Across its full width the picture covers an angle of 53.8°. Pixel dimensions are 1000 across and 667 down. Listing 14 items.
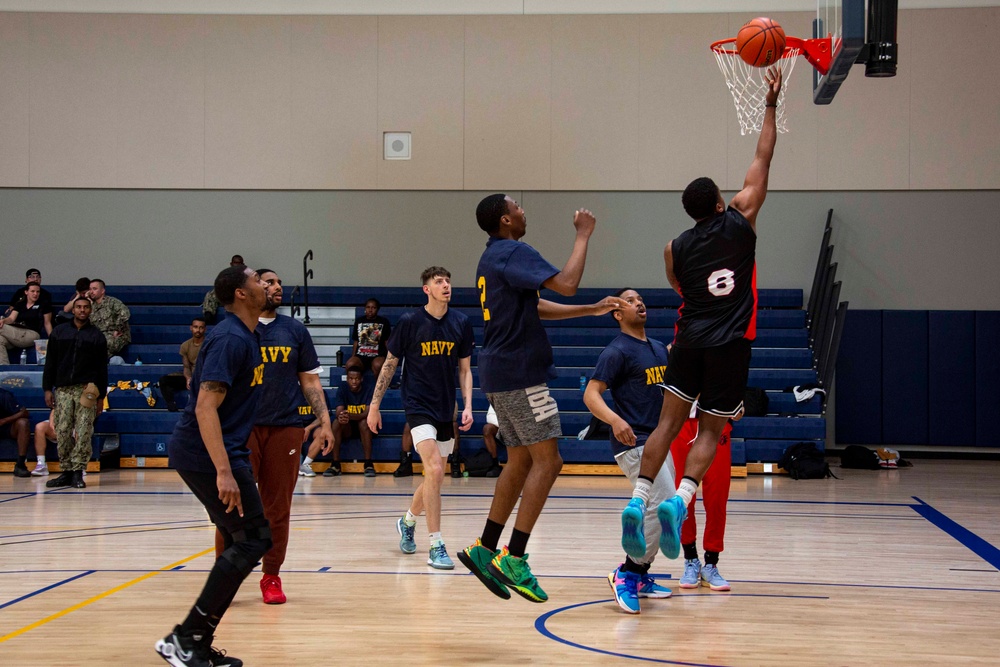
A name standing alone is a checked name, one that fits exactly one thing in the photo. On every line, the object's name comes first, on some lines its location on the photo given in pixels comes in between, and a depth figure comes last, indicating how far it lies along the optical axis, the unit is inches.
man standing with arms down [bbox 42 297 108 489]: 420.5
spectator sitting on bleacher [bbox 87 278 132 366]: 570.6
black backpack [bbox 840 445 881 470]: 540.4
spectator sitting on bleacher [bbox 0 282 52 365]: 560.7
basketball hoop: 252.8
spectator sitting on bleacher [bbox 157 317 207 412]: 508.7
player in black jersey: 193.6
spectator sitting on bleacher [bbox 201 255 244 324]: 578.6
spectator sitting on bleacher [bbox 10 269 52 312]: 575.5
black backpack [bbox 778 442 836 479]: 477.7
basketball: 239.0
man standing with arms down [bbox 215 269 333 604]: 219.3
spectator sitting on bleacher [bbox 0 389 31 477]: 459.8
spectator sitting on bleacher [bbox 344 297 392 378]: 508.9
